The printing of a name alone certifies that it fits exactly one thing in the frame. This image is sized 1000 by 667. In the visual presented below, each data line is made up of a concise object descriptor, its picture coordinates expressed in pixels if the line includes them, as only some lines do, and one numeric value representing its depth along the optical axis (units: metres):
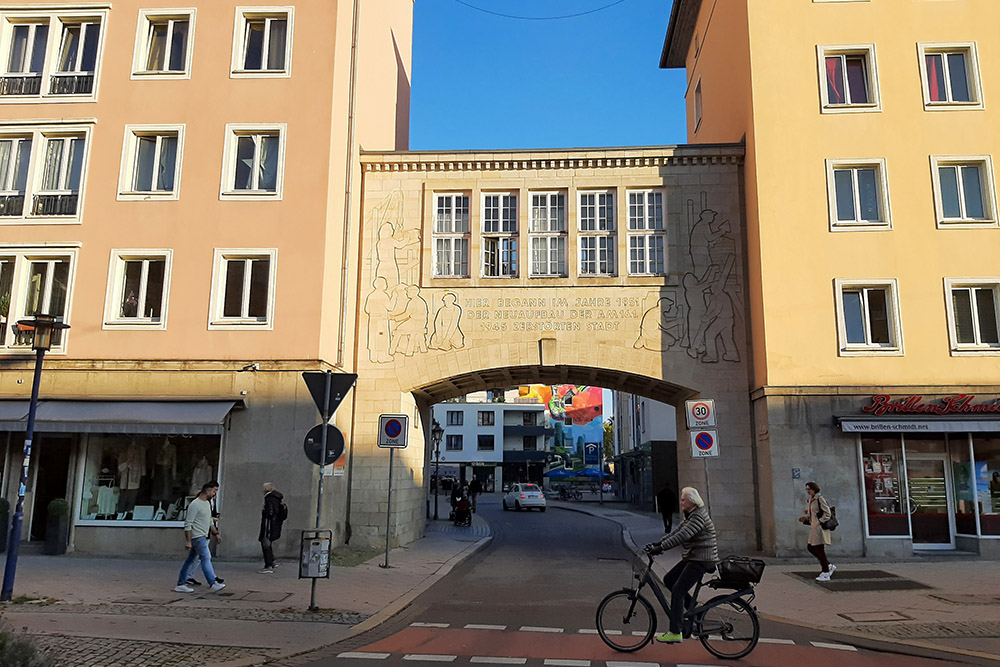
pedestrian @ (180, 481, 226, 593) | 12.70
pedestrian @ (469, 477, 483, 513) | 40.72
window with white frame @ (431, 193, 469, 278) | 21.55
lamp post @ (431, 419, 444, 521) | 33.52
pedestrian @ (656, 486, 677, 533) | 25.62
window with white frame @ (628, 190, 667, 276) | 21.03
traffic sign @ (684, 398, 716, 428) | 13.76
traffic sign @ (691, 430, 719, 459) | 13.59
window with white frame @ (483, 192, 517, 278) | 21.52
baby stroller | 30.30
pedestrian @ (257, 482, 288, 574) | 15.51
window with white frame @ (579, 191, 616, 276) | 21.25
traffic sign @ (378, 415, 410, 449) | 15.62
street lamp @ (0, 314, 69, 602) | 11.50
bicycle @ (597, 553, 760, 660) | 8.87
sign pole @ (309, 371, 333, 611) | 11.16
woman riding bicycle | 9.03
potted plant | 17.73
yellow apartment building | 18.34
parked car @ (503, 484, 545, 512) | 46.19
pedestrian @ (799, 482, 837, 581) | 14.82
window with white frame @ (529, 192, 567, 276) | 21.39
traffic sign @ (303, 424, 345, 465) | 11.22
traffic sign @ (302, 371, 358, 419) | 11.40
